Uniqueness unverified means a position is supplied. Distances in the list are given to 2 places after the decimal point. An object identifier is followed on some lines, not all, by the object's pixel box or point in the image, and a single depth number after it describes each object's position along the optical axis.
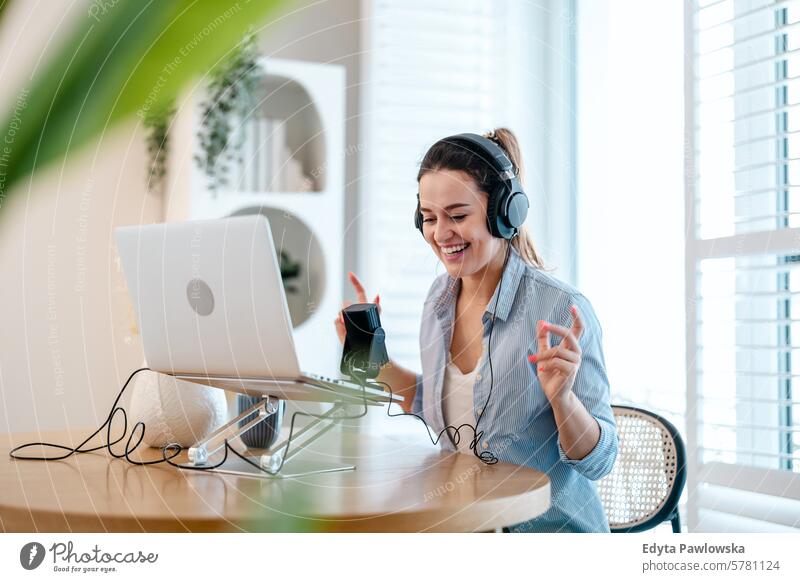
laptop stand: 1.07
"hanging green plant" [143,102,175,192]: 2.42
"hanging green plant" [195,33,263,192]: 2.24
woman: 1.21
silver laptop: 0.99
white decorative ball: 1.23
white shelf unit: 2.23
